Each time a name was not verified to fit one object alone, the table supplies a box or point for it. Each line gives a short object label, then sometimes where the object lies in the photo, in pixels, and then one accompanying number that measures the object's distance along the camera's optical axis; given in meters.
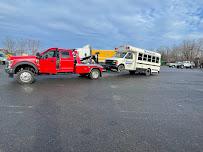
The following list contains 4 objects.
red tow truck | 9.04
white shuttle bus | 14.97
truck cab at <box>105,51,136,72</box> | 14.88
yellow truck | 23.55
